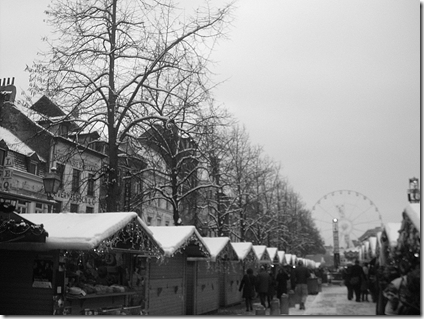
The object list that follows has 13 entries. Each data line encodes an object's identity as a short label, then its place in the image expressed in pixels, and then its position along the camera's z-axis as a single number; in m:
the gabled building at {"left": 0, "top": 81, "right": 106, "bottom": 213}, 12.98
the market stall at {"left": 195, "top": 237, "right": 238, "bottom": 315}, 15.08
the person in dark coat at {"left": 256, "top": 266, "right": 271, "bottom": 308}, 16.72
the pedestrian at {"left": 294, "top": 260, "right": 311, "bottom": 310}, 21.31
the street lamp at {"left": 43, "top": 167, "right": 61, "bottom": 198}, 10.45
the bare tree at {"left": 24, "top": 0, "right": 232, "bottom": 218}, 12.67
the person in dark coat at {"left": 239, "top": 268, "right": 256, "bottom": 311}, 16.28
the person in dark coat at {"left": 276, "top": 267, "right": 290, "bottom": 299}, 19.38
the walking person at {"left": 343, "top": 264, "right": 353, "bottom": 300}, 16.15
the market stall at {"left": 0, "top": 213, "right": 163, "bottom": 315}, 8.77
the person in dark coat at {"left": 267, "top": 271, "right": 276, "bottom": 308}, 17.52
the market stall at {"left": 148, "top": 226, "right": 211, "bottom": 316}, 11.68
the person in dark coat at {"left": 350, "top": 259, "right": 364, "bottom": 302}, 16.14
